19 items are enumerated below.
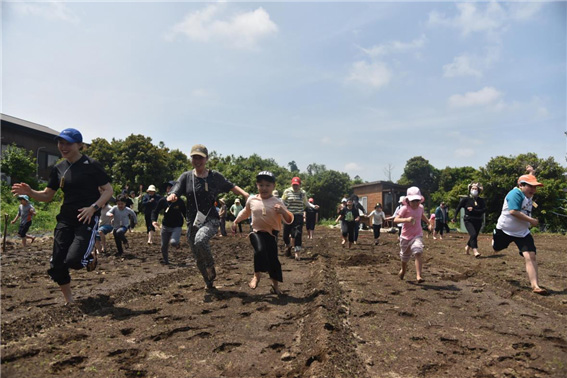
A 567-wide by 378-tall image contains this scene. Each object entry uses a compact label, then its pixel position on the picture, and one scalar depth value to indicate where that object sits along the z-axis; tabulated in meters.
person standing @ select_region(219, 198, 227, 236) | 16.64
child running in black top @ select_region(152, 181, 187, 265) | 8.08
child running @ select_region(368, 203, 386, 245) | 13.66
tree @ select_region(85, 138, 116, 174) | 31.62
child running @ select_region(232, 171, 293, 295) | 5.12
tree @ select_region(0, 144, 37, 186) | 24.11
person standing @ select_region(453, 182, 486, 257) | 9.71
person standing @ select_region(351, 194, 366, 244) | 11.86
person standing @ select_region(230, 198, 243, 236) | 17.16
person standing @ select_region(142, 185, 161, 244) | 10.25
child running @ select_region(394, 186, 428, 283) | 6.18
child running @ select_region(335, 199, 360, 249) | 11.65
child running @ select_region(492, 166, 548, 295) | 5.71
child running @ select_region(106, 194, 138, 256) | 9.38
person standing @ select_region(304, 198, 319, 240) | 14.27
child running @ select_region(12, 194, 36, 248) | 11.36
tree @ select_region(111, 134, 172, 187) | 30.44
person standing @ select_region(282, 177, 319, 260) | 9.14
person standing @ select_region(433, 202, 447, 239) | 16.45
